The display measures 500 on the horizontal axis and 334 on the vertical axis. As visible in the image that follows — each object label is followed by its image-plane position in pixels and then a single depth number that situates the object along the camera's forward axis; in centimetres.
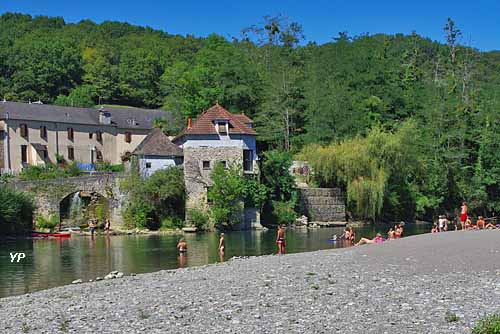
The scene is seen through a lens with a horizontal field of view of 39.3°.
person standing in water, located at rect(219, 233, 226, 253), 3193
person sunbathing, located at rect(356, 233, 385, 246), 3011
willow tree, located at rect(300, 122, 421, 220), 5156
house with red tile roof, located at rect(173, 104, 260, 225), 4862
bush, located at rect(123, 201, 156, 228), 4841
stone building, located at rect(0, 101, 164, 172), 6366
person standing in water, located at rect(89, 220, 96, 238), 4650
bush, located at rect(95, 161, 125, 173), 6500
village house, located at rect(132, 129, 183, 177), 5069
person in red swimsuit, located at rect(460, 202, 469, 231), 3631
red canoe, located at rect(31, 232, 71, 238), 4478
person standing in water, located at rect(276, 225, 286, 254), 3095
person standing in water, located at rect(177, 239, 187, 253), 3251
